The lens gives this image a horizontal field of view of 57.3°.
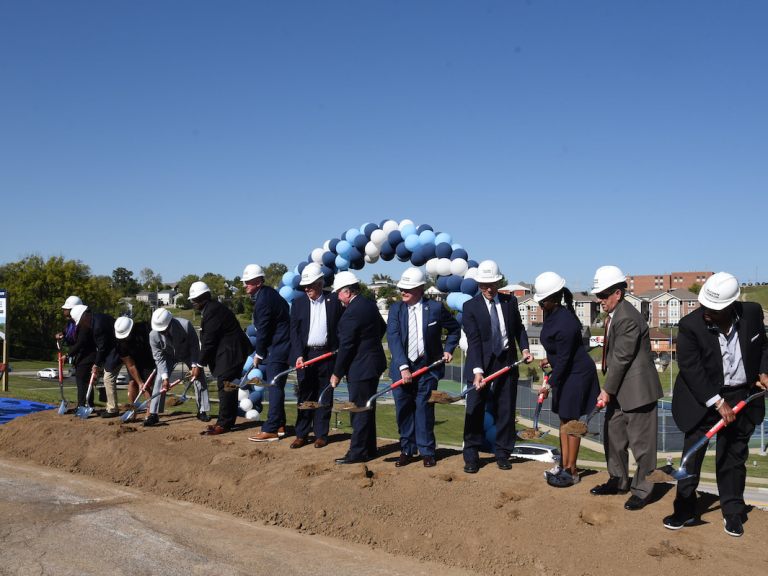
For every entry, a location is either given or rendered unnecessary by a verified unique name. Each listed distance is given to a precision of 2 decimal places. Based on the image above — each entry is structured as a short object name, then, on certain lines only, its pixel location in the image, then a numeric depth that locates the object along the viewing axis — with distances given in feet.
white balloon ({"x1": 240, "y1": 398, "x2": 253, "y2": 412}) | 71.25
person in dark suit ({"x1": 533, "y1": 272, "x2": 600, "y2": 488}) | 21.24
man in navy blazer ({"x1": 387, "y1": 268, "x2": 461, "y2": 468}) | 25.14
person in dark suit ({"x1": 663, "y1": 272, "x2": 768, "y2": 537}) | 17.47
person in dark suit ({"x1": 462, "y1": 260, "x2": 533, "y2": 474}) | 23.86
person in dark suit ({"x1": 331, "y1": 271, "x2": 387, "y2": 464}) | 26.17
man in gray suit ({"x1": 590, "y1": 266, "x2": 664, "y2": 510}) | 19.12
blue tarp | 42.96
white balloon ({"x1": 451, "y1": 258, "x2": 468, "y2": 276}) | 55.21
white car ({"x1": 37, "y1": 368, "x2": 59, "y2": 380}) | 144.77
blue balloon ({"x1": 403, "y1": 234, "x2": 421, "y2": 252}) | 59.83
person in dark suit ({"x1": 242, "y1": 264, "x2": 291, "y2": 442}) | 30.73
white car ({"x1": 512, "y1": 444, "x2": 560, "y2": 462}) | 51.07
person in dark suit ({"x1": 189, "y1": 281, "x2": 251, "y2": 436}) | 32.24
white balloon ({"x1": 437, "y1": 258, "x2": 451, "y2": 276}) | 56.08
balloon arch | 55.26
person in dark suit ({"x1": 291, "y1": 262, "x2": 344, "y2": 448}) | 28.84
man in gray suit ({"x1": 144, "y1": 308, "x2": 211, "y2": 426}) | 34.88
